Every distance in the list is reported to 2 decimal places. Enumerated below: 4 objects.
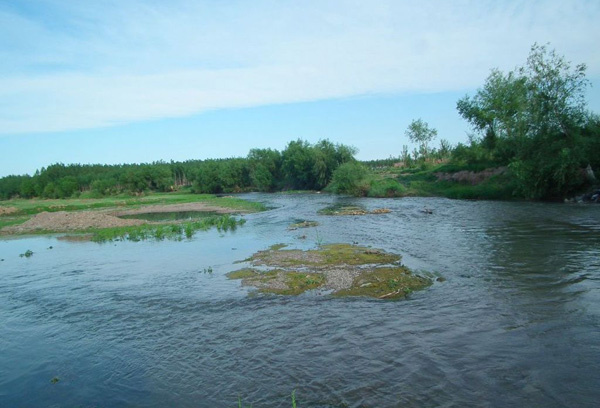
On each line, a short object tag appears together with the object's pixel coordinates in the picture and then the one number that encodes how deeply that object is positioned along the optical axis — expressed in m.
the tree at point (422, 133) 104.50
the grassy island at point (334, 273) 14.27
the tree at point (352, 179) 67.31
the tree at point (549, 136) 37.81
